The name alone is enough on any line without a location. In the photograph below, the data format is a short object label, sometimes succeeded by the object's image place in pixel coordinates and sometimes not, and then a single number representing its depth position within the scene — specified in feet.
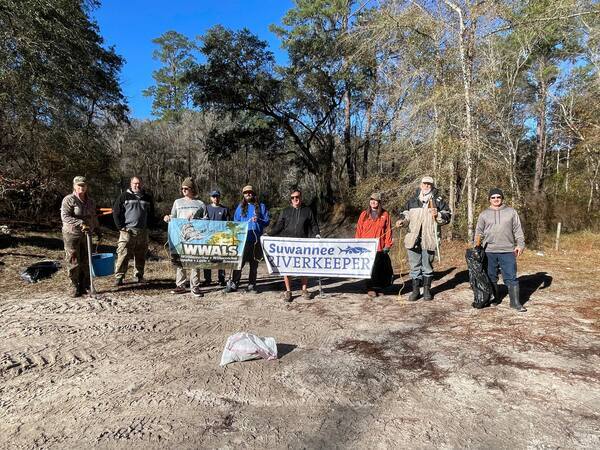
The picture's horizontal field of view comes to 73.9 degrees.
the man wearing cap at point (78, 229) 19.54
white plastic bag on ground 12.58
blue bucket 22.57
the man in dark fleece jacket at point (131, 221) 22.03
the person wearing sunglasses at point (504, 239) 17.66
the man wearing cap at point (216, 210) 22.13
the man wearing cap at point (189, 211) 21.40
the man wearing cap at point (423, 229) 19.17
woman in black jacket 20.88
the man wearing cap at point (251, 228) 21.45
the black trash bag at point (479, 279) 18.29
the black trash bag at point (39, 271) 23.82
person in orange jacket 20.66
